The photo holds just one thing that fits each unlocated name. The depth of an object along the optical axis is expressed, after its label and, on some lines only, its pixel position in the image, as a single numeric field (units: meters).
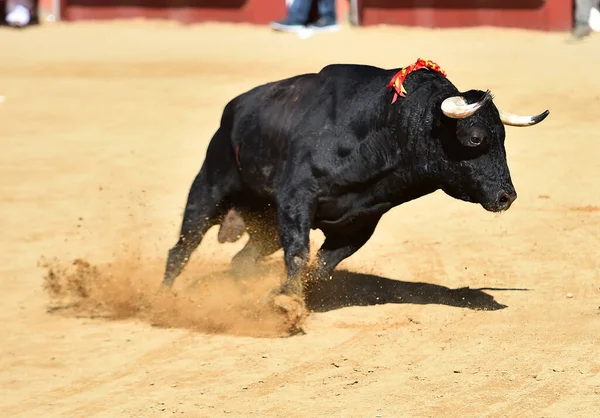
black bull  13.66
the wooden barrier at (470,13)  31.37
